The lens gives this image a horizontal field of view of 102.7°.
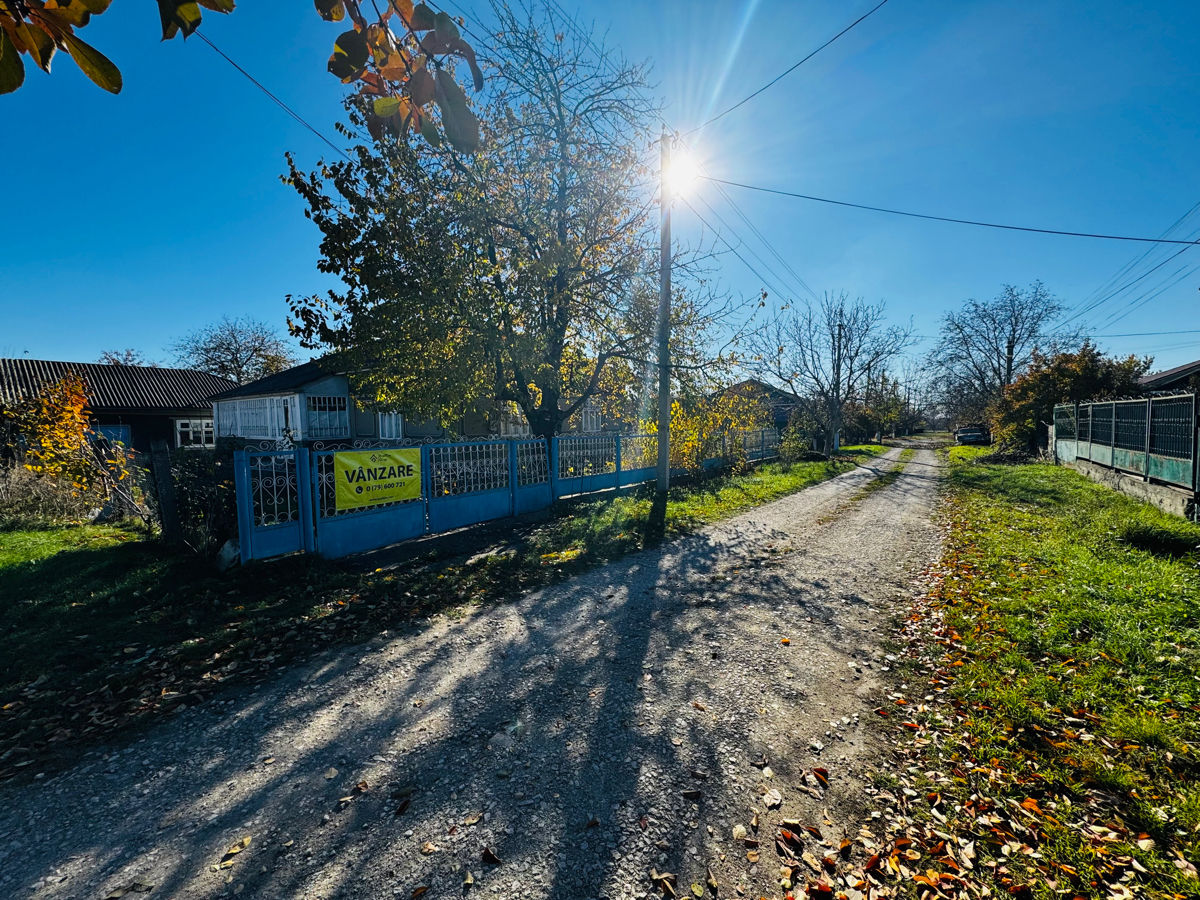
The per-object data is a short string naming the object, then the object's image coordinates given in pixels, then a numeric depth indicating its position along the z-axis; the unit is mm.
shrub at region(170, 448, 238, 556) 6570
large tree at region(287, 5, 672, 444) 9758
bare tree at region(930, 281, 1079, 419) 41562
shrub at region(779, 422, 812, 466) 21594
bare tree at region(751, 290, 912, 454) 27875
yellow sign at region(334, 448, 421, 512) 7188
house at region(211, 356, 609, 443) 20672
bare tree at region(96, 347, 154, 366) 39556
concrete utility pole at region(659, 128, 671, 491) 12008
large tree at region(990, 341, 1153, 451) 21781
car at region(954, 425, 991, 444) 40219
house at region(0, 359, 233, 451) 24016
